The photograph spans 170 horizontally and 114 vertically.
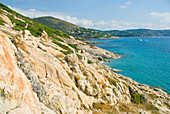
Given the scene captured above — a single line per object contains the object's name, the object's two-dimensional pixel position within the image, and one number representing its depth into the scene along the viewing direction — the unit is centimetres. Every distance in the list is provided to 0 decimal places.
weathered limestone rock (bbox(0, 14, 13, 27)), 4202
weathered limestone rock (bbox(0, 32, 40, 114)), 693
